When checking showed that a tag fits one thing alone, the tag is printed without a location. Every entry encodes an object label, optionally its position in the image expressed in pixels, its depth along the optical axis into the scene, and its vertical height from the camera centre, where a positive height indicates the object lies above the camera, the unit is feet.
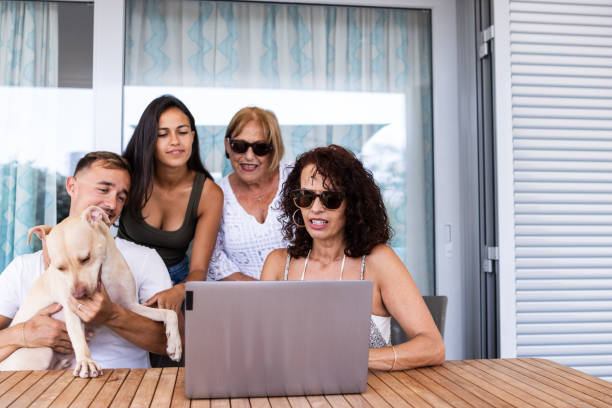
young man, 6.34 -0.89
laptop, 4.13 -0.84
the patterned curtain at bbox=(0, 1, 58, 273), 9.10 +2.32
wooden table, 4.22 -1.34
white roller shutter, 9.06 +0.64
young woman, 7.80 +0.47
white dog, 6.28 -0.56
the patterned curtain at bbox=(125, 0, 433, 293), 9.61 +2.90
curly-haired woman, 6.33 -0.15
